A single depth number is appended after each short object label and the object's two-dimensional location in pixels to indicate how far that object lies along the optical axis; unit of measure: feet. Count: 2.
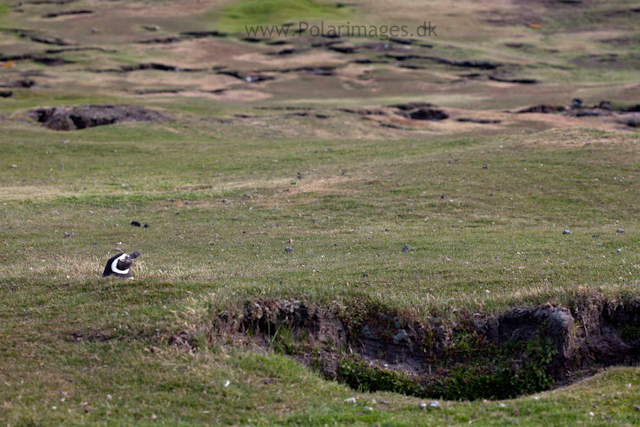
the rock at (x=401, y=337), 51.44
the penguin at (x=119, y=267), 58.29
